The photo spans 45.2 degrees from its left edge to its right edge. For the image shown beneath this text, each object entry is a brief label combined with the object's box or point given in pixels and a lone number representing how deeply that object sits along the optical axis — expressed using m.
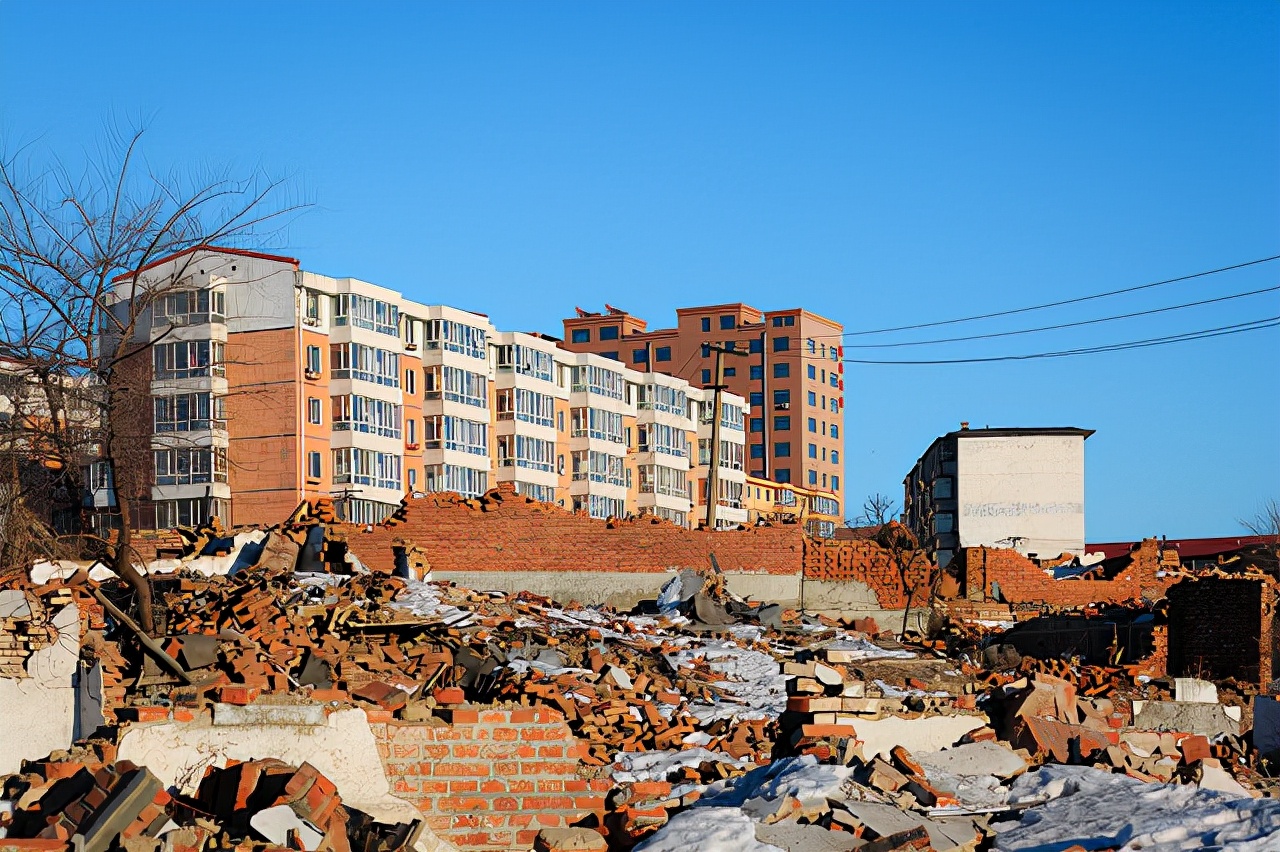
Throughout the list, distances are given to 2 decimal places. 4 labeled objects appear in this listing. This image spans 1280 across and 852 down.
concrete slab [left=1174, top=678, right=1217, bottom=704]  17.98
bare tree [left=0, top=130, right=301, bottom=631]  16.53
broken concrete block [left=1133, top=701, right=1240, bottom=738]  17.25
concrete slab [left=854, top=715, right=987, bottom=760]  10.53
